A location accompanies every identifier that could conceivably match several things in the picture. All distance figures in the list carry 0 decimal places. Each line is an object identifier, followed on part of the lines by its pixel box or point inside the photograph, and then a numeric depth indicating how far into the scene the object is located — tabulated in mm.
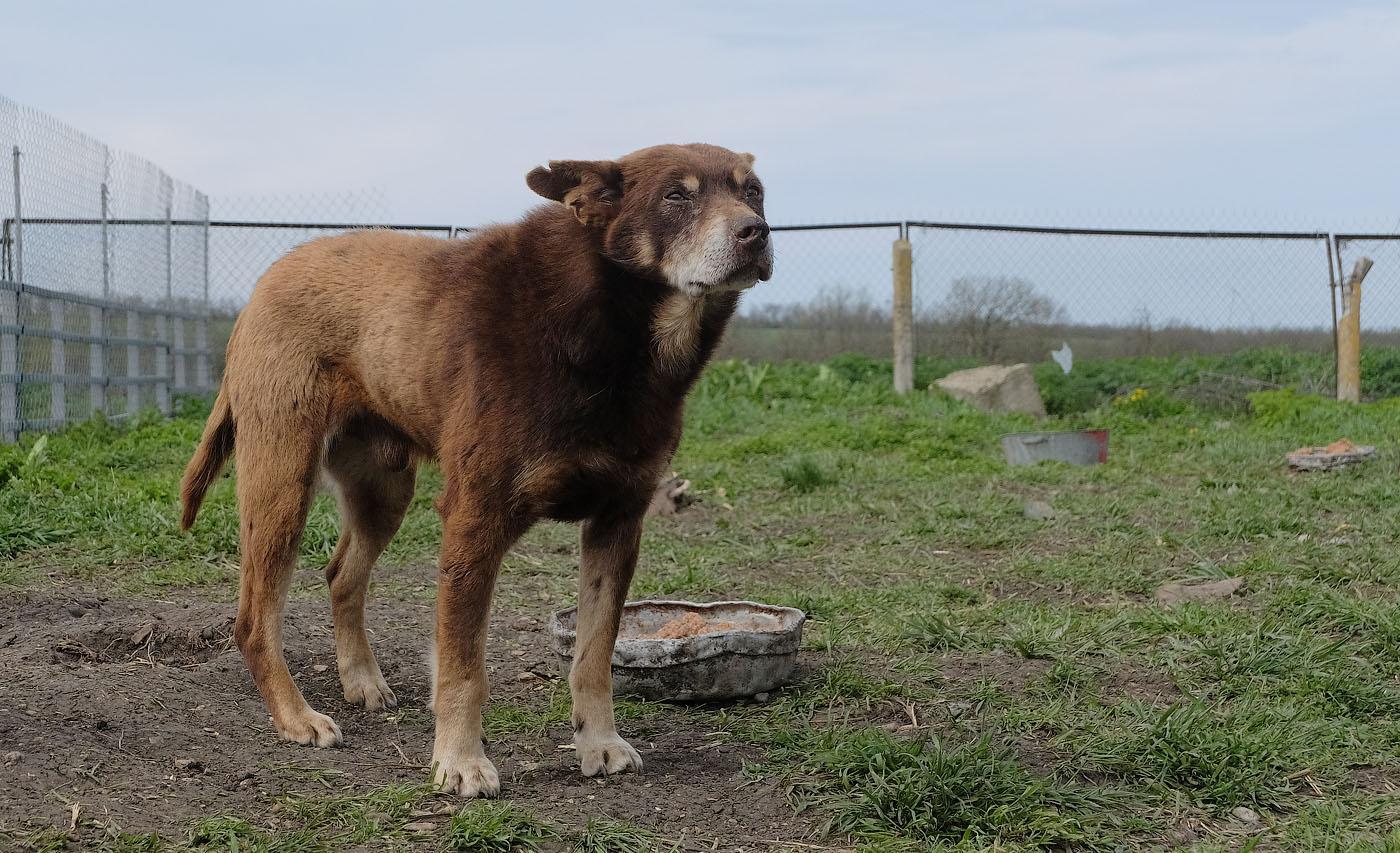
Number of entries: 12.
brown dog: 3412
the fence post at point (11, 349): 9305
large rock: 12844
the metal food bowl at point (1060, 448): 9562
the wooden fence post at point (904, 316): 13906
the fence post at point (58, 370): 10133
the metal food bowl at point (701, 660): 4121
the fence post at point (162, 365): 12781
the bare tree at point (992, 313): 14133
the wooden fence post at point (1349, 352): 13758
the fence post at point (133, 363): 12055
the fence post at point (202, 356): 13773
